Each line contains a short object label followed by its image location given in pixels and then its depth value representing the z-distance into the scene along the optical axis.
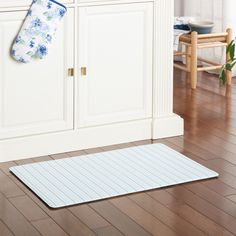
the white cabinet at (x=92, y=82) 4.34
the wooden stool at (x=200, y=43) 5.92
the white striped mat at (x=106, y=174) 3.95
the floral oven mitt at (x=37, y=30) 4.24
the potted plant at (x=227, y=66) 5.40
